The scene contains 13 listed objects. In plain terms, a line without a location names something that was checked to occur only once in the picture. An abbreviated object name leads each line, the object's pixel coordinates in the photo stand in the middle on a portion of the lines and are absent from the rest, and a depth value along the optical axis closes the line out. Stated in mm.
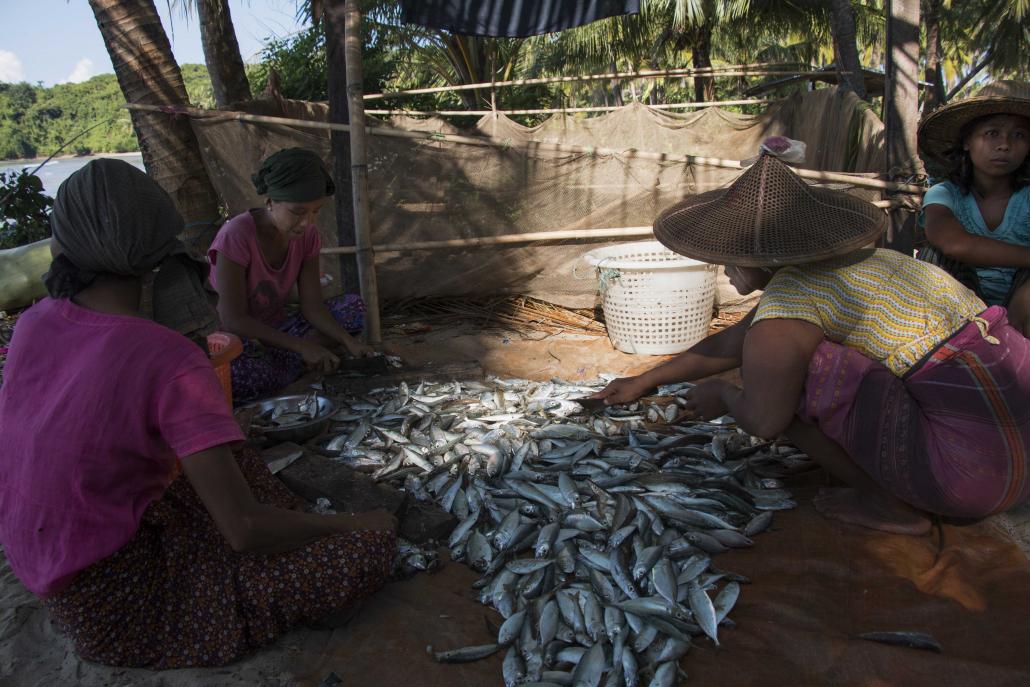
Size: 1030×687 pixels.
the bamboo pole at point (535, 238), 5652
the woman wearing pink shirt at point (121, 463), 1723
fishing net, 5617
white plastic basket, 5082
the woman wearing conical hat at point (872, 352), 2389
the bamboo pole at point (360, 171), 4820
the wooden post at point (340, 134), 5590
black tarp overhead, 6035
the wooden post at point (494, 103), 8672
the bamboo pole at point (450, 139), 5367
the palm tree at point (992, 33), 19922
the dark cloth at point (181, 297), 1940
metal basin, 3553
